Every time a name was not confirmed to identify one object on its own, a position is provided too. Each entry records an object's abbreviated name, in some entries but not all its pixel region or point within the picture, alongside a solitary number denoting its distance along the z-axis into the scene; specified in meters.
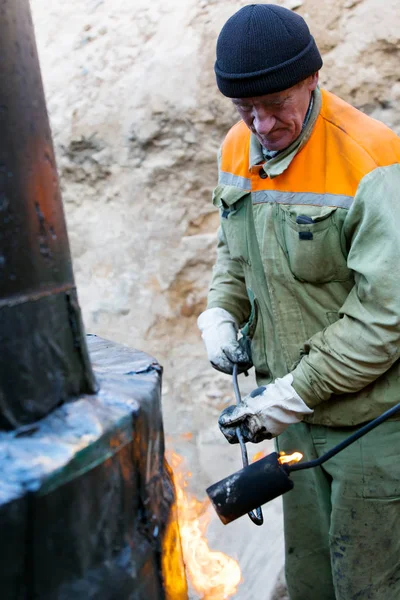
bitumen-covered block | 0.89
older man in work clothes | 1.94
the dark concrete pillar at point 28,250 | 0.94
